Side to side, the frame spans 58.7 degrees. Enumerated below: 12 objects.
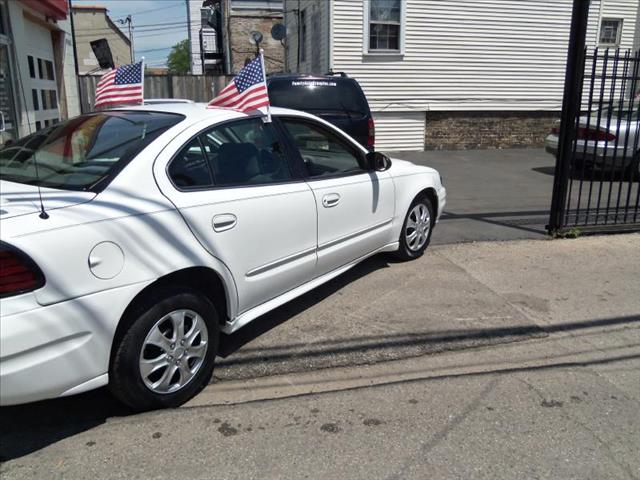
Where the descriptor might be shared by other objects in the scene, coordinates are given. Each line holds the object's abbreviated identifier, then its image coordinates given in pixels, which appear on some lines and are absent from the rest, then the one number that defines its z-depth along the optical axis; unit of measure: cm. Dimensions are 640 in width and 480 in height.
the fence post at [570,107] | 639
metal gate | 643
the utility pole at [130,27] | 4957
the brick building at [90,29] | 4266
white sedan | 254
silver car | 947
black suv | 830
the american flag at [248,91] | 399
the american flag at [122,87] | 455
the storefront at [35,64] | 920
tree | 8850
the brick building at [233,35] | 2948
